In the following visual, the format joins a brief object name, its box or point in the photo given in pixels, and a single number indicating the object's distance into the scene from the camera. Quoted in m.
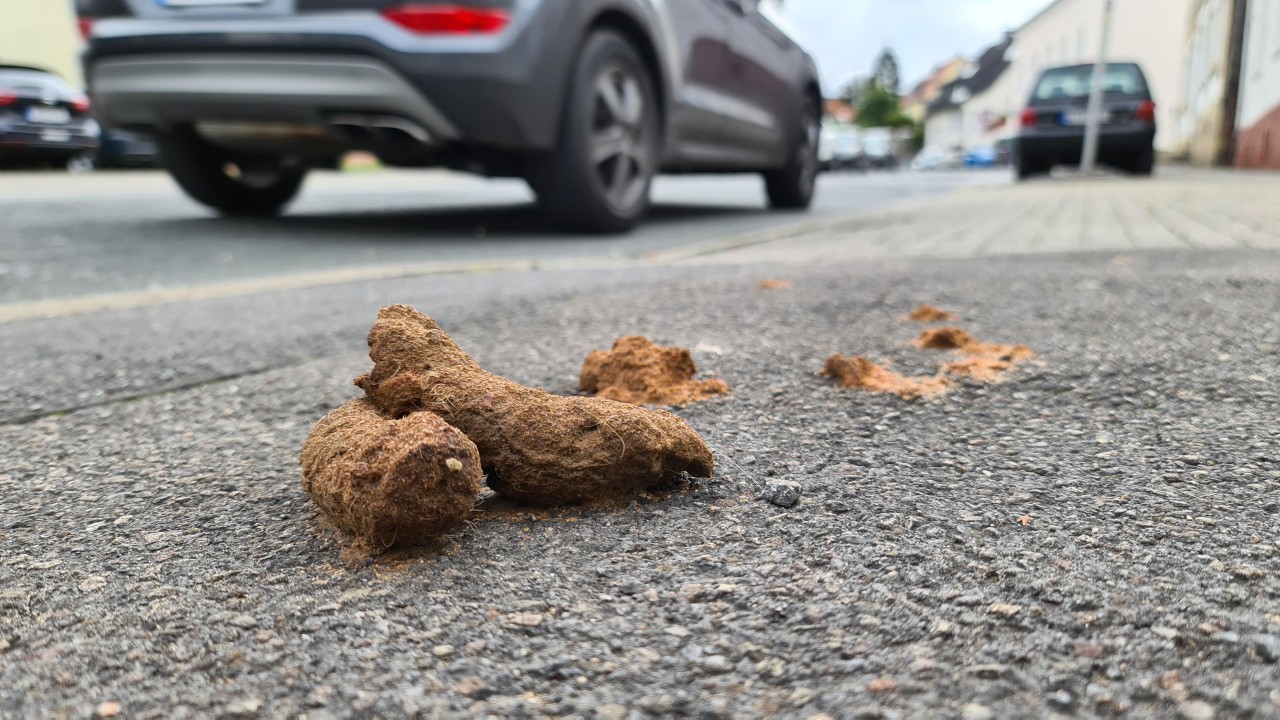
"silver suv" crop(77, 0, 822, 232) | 4.17
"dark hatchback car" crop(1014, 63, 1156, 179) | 13.59
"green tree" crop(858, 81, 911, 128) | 91.06
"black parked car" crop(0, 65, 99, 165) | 11.95
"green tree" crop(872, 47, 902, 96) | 112.88
